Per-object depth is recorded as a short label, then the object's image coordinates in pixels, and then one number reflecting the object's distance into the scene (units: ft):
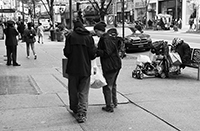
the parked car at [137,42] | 62.49
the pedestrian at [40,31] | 82.64
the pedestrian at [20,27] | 92.49
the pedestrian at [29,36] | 50.01
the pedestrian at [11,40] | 42.47
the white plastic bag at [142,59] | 34.83
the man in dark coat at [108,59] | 20.72
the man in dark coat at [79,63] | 18.98
